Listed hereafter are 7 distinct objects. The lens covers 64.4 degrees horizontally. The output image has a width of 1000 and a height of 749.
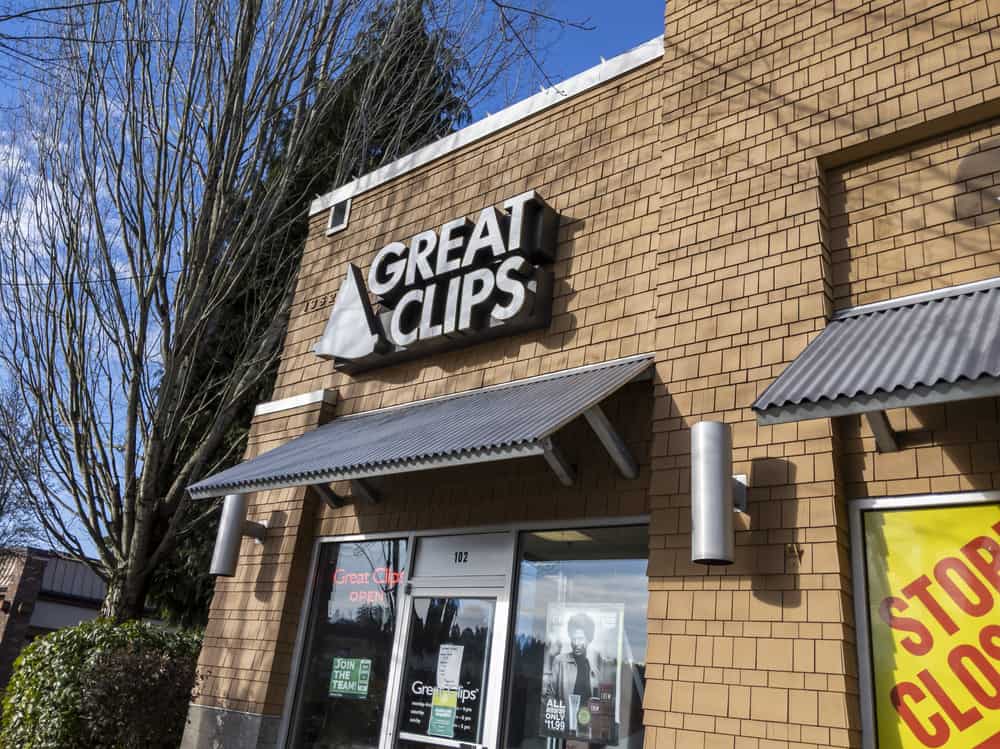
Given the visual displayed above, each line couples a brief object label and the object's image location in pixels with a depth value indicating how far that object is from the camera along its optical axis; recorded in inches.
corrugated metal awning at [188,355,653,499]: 207.9
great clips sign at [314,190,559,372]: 283.1
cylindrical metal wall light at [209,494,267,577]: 324.2
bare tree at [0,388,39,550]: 464.4
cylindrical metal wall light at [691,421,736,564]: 185.3
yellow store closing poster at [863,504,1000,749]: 159.3
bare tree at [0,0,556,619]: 426.0
